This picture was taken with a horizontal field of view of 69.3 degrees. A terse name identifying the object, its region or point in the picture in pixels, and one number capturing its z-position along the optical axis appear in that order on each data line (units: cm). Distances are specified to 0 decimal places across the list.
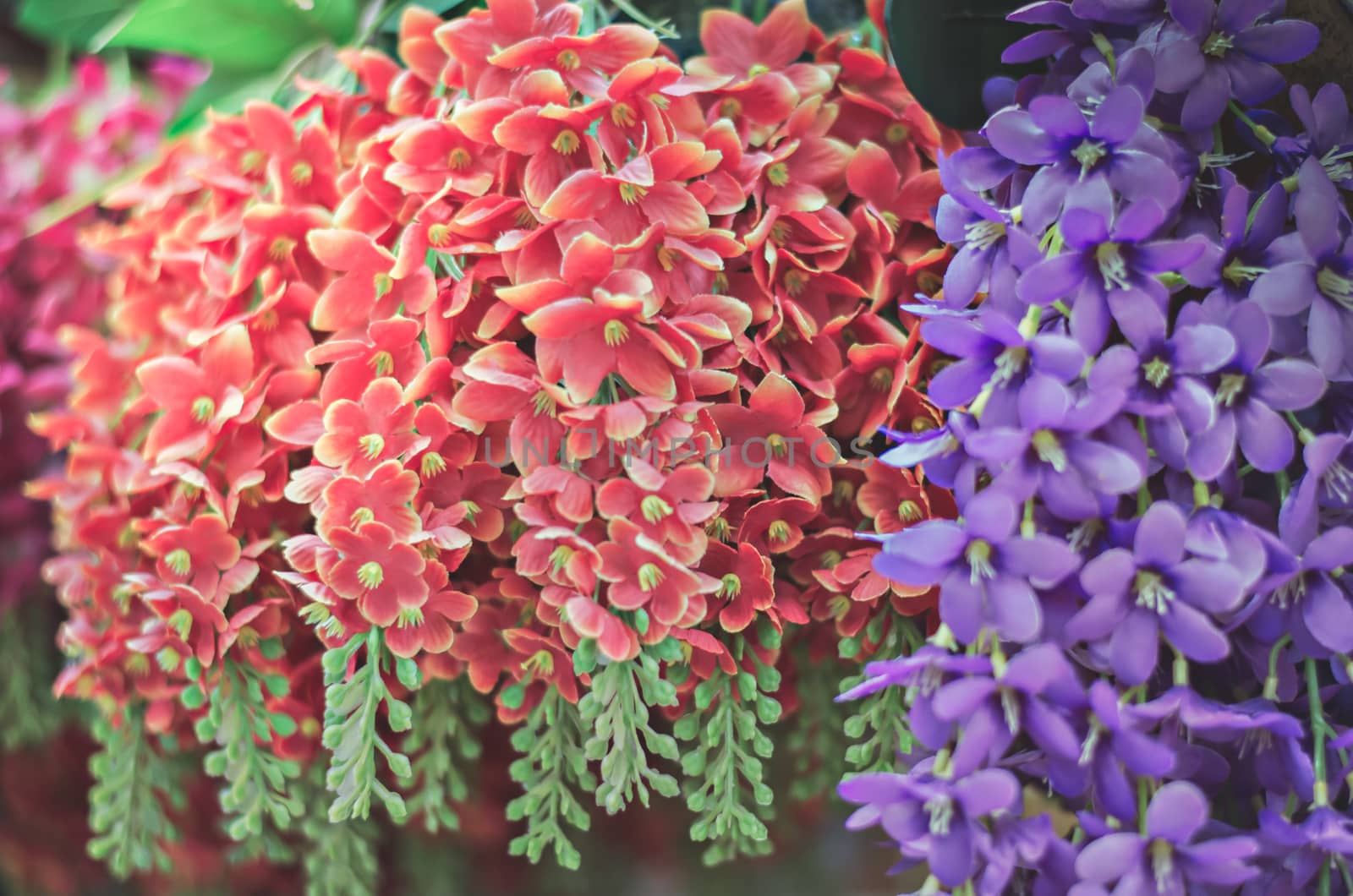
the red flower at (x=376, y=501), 40
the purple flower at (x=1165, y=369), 34
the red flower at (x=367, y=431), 41
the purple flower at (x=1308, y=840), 33
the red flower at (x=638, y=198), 39
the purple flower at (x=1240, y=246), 37
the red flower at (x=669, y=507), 39
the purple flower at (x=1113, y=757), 33
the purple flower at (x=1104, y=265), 35
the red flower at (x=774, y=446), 42
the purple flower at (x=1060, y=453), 33
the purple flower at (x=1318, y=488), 34
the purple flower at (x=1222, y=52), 37
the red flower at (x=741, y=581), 42
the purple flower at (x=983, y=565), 33
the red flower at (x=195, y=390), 46
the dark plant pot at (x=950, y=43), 45
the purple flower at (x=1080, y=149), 35
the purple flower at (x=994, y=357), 34
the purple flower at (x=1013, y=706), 33
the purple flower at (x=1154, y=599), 33
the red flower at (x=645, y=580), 39
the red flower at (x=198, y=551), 45
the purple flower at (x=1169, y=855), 32
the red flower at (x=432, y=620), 41
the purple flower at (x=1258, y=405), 35
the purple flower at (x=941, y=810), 33
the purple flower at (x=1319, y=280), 36
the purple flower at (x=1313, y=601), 34
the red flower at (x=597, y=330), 38
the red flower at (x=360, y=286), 44
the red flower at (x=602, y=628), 38
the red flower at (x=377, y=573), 39
